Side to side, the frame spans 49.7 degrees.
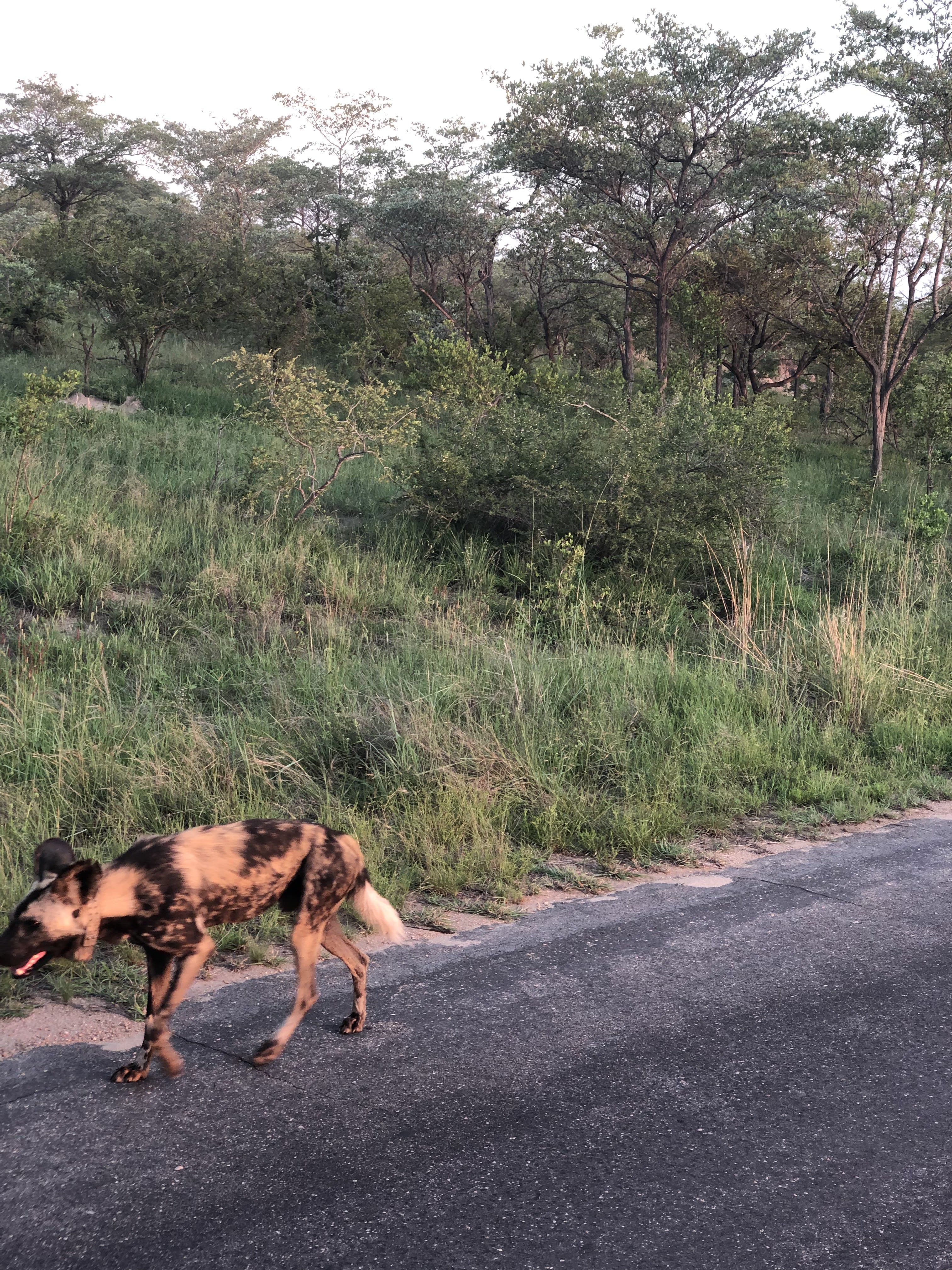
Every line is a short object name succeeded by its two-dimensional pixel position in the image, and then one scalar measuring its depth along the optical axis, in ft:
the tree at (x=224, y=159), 115.75
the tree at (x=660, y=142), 58.08
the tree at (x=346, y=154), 100.58
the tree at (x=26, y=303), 53.31
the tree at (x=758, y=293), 56.85
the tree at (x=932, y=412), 51.37
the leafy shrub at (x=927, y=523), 38.65
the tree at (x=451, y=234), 71.51
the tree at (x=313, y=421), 34.99
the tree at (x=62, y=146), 114.73
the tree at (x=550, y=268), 65.87
